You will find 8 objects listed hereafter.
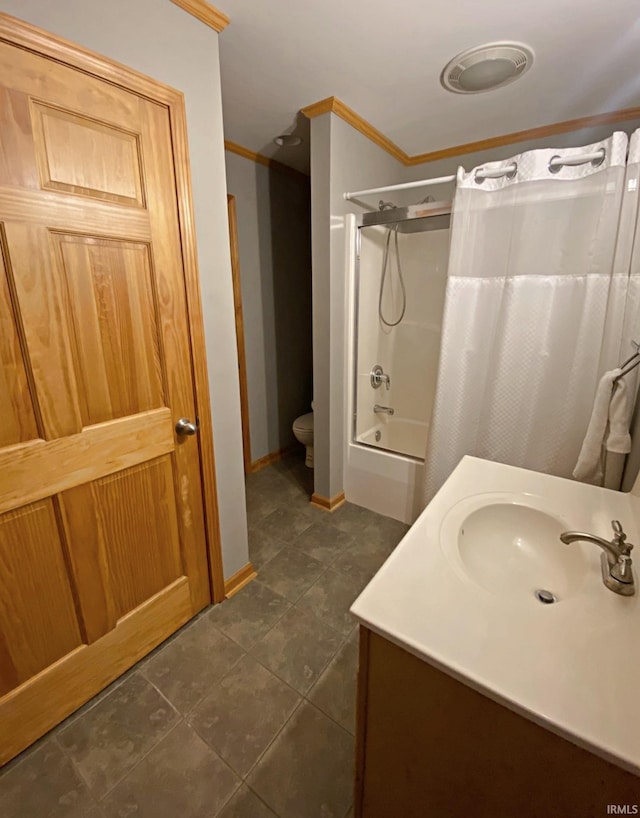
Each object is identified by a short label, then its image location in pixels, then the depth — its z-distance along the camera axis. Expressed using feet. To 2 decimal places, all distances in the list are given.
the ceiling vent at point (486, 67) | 4.99
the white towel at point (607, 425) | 4.44
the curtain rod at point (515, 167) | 4.75
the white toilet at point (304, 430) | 9.52
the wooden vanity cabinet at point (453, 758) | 1.74
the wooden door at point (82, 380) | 3.23
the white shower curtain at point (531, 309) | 4.89
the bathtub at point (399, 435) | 8.60
